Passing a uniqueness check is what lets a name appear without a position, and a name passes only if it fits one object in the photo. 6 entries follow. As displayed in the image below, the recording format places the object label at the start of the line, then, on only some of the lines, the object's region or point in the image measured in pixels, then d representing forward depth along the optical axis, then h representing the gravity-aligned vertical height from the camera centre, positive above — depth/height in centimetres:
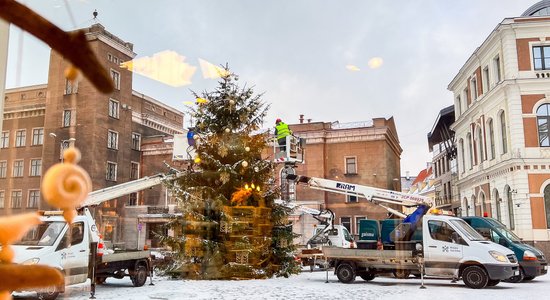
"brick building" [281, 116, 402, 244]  3559 +446
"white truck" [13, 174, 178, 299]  1005 -88
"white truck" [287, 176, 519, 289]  1324 -104
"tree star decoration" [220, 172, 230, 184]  1503 +139
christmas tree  1488 +61
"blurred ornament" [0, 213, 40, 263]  88 -1
